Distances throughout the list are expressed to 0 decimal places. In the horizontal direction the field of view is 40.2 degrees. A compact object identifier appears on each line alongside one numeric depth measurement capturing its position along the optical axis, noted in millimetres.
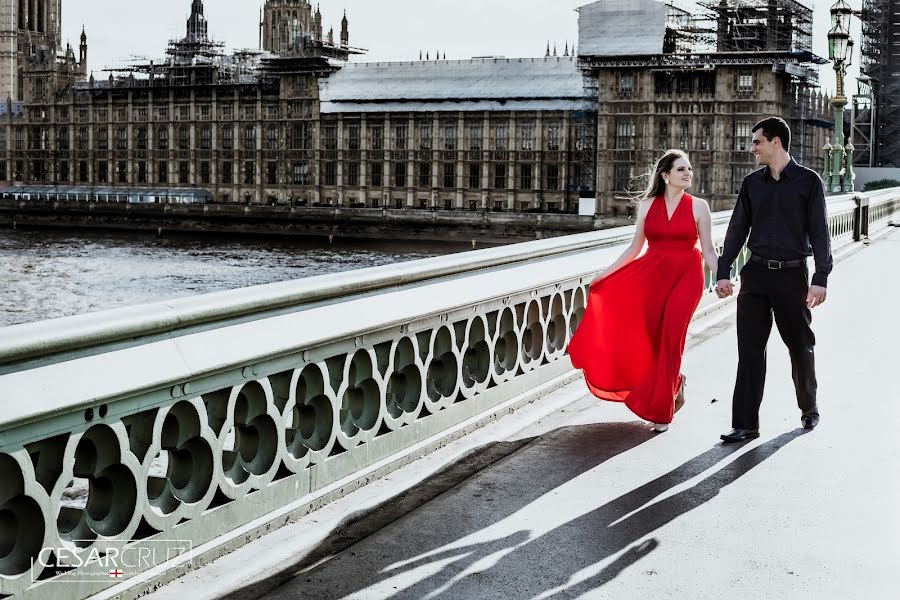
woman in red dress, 5758
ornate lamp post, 20500
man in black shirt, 5621
